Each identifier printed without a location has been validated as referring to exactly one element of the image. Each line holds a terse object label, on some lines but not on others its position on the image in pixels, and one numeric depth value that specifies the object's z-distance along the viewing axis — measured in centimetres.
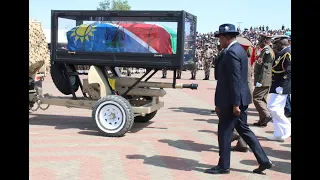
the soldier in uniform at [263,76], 779
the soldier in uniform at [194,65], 790
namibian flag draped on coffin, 687
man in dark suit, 472
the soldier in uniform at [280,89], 673
